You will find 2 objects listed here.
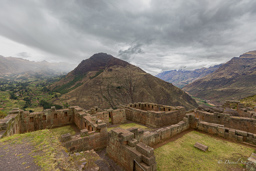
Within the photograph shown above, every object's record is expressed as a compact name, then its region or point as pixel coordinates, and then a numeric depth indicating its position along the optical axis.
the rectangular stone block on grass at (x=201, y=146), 8.94
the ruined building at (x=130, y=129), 7.68
